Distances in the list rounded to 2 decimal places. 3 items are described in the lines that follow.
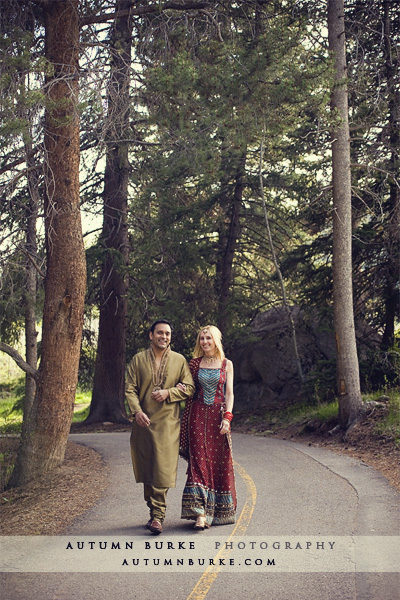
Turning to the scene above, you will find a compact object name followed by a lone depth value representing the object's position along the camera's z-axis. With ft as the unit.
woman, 24.11
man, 23.52
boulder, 70.79
